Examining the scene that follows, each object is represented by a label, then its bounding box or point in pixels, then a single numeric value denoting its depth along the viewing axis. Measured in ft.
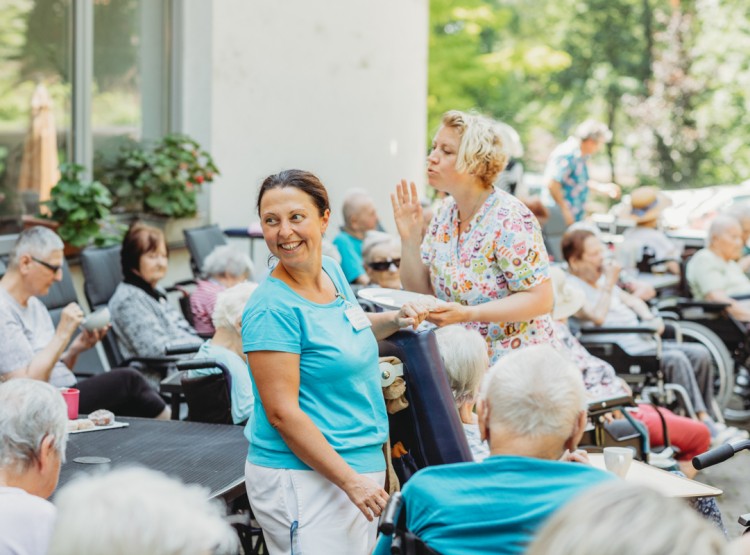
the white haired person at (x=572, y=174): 30.35
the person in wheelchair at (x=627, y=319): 19.90
